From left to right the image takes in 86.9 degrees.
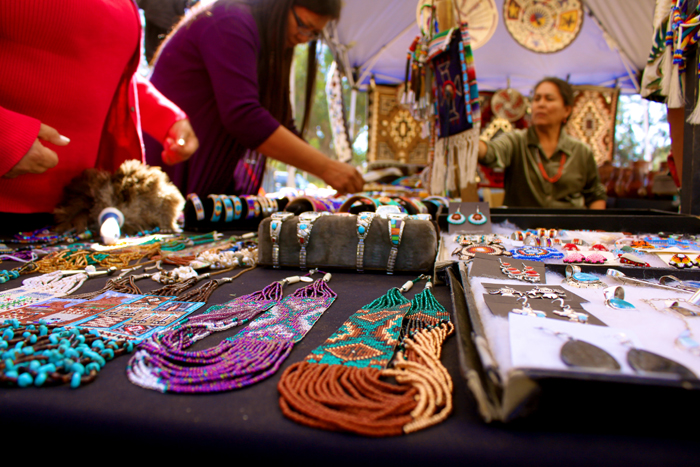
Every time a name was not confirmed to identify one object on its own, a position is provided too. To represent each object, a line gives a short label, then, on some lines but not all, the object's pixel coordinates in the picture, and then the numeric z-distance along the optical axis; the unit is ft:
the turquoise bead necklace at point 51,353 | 1.55
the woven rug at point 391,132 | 19.04
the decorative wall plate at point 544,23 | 14.03
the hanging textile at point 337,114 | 17.03
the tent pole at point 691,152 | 4.87
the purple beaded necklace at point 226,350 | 1.57
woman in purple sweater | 7.06
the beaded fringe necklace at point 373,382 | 1.33
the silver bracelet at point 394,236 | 3.50
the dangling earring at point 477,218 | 4.61
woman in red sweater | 3.79
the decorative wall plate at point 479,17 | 9.16
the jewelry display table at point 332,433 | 1.20
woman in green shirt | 8.61
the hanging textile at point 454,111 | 7.00
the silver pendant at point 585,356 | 1.30
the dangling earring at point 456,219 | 4.68
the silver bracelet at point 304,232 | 3.64
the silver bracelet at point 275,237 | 3.76
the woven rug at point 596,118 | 19.10
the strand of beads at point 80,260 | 3.66
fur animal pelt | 5.16
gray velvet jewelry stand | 3.53
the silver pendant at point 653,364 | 1.25
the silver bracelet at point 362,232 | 3.57
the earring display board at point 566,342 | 1.23
